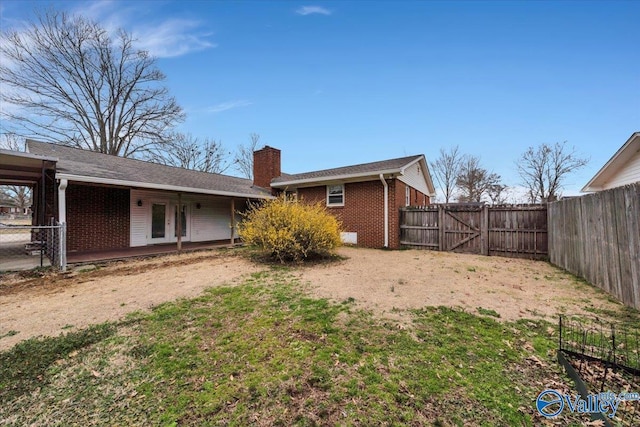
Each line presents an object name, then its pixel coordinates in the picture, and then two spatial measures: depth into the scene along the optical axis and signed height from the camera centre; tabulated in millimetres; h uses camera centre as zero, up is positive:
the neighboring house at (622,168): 8352 +1790
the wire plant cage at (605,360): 2096 -1441
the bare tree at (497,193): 28234 +2803
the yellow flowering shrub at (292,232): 7484 -334
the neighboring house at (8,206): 30981 +2063
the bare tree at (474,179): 28675 +4332
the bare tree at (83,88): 16172 +9755
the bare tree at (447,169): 29877 +5864
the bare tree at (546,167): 23188 +4652
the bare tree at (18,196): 33156 +3647
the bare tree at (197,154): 25047 +6841
